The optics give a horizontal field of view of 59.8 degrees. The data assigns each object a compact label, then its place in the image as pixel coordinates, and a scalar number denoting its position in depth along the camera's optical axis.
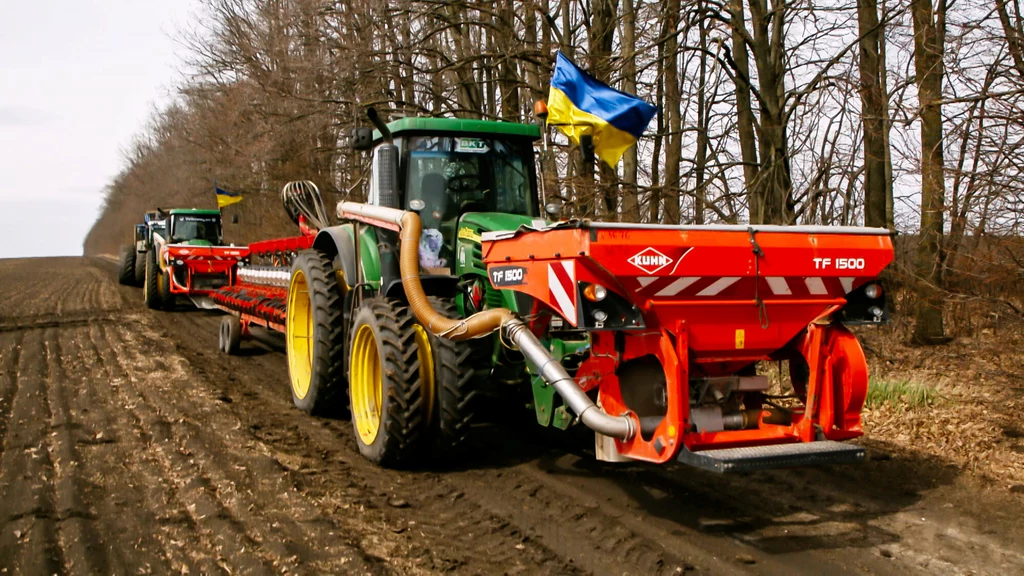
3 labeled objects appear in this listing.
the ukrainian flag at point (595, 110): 7.29
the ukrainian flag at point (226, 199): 20.64
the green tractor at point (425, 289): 6.11
